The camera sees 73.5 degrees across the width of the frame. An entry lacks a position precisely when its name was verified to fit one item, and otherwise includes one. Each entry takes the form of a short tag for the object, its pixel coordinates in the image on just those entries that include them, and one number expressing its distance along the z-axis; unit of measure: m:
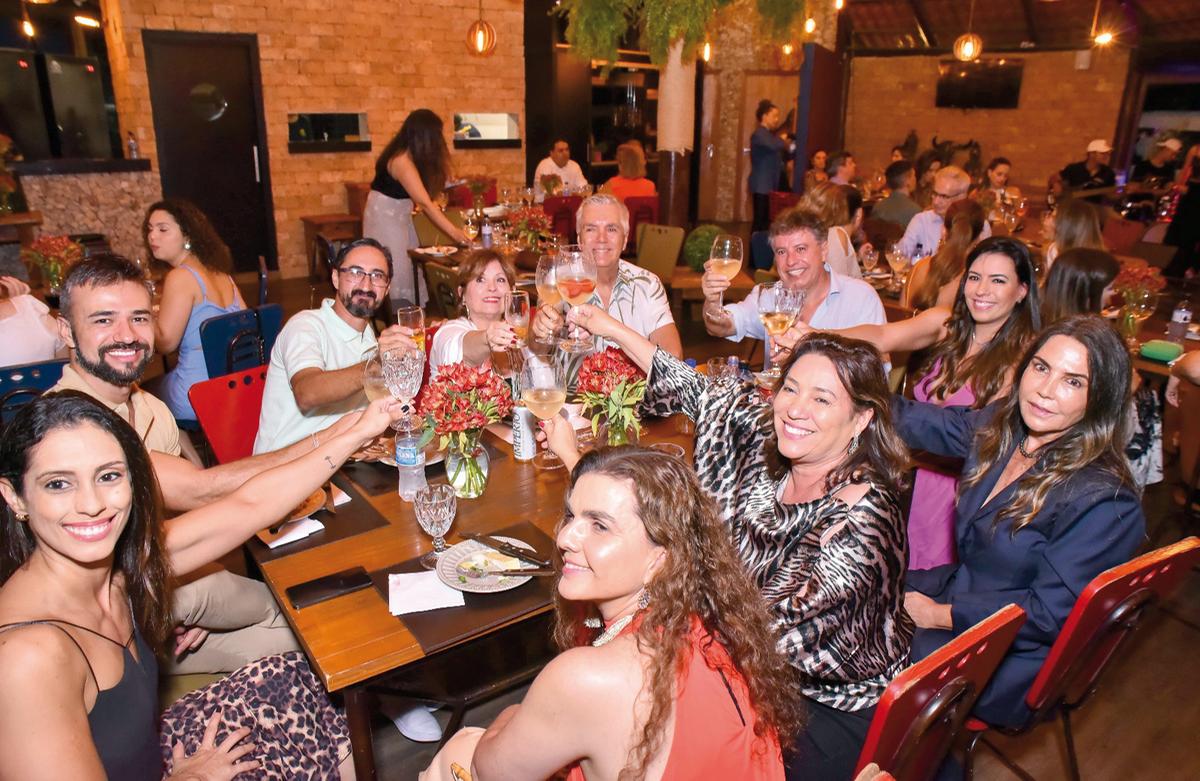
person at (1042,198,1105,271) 4.52
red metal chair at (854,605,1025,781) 1.57
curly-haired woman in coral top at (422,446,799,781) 1.37
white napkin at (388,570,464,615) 2.01
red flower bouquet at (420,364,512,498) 2.40
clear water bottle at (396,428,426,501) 2.49
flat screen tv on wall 13.75
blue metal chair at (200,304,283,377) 3.95
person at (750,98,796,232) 11.38
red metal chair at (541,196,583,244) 8.61
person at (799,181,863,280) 5.42
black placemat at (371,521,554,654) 1.91
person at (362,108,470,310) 6.12
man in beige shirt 2.41
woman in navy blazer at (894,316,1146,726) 2.13
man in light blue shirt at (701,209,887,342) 3.60
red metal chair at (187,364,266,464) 3.11
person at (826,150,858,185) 7.88
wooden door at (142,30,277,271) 8.75
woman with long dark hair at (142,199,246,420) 4.02
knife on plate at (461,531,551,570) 2.18
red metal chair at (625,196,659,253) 8.59
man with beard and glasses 3.04
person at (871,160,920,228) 7.46
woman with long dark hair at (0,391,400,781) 1.45
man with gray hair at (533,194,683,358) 3.77
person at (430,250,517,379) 3.36
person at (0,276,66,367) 3.63
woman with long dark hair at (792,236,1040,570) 3.11
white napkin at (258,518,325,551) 2.29
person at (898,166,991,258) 6.33
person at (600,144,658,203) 8.64
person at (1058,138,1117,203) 10.98
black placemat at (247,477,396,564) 2.26
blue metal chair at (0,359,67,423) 3.24
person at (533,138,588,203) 9.63
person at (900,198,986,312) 4.46
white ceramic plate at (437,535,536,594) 2.07
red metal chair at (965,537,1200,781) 1.93
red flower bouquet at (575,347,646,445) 2.62
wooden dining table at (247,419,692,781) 1.84
